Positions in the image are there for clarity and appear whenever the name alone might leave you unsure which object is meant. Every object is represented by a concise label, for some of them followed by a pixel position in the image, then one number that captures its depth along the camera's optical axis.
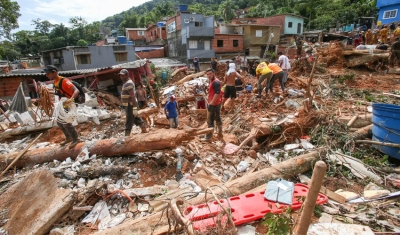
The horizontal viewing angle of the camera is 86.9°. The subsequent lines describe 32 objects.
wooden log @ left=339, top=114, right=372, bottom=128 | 5.15
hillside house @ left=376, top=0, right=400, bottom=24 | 21.84
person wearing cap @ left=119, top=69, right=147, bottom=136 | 4.81
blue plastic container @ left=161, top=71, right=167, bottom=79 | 17.08
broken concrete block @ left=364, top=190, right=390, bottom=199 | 2.95
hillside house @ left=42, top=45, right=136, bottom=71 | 20.06
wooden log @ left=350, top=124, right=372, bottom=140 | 4.54
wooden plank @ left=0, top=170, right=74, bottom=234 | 2.73
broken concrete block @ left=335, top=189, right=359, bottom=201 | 3.02
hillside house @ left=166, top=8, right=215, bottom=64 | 24.36
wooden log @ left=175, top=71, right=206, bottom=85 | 14.94
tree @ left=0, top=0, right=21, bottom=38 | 19.86
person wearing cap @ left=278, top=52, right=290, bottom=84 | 7.84
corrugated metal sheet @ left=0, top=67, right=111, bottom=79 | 14.53
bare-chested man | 5.98
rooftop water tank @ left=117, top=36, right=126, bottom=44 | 25.16
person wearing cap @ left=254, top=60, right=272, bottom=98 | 7.29
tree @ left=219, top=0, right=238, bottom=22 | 39.54
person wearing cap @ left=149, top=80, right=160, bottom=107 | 11.03
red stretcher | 2.34
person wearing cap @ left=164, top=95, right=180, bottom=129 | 6.27
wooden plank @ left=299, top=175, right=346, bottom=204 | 2.91
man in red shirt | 4.95
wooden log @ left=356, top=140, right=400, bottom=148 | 3.66
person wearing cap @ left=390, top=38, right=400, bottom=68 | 9.84
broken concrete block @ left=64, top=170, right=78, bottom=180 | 3.78
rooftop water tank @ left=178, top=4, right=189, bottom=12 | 25.84
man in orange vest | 4.30
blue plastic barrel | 3.72
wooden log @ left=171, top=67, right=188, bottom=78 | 17.58
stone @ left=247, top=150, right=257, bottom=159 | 4.46
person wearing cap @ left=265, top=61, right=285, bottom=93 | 7.46
